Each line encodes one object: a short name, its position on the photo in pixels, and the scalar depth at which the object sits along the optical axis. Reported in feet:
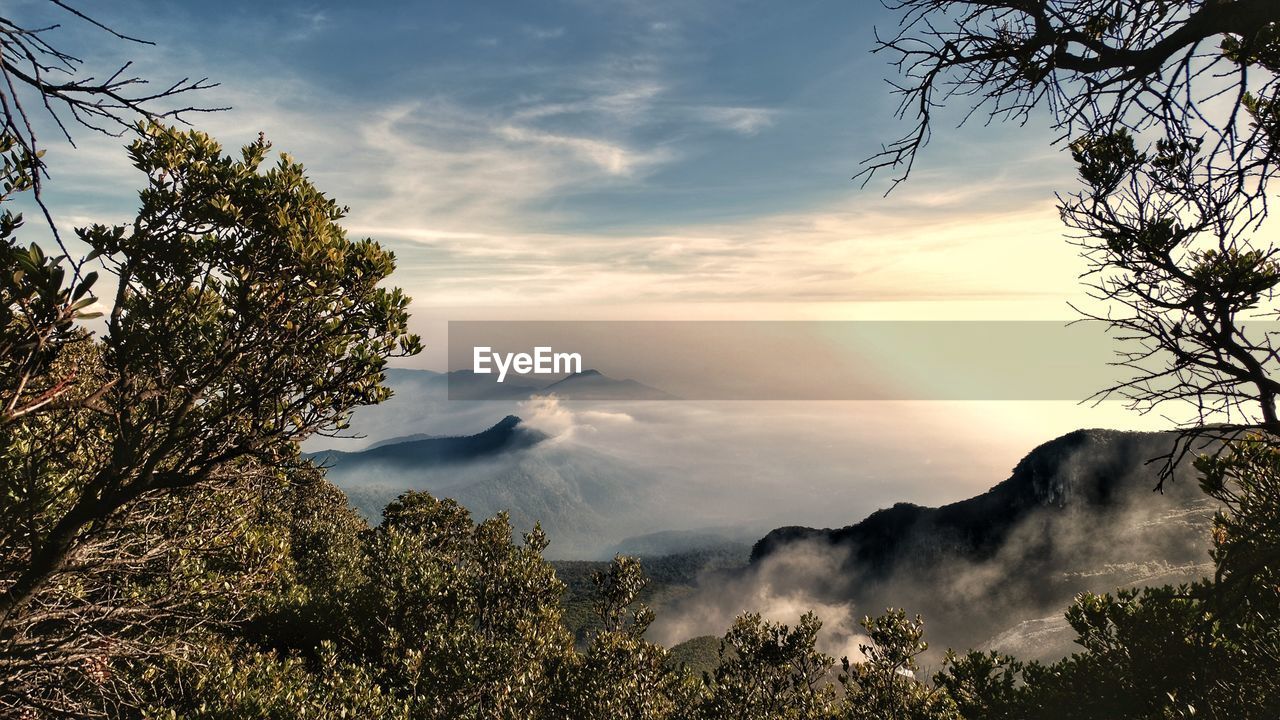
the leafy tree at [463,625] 65.62
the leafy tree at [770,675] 75.25
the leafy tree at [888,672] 70.38
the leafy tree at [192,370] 30.81
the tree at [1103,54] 18.52
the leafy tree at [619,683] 71.56
